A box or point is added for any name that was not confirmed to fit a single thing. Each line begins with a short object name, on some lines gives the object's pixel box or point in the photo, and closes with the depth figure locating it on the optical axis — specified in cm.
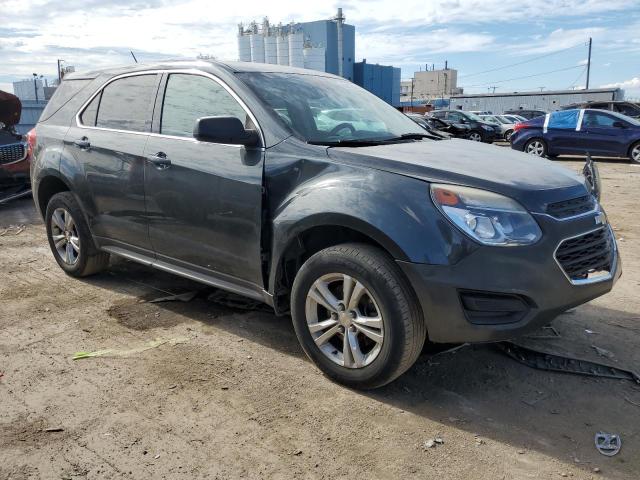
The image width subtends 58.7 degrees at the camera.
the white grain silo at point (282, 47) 4169
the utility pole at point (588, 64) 7306
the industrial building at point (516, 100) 6059
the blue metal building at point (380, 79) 4631
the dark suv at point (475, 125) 2344
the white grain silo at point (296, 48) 4128
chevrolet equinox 278
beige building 10256
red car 896
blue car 1528
